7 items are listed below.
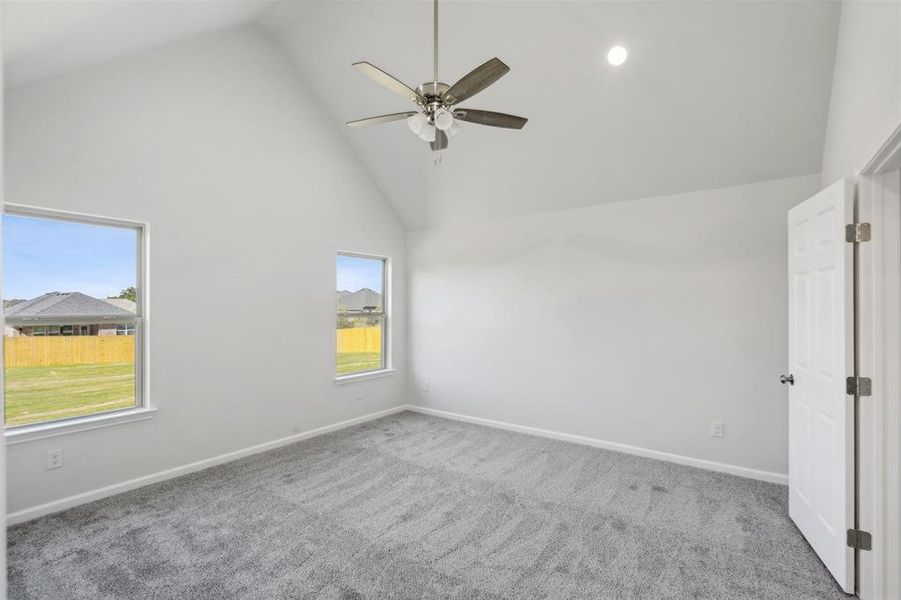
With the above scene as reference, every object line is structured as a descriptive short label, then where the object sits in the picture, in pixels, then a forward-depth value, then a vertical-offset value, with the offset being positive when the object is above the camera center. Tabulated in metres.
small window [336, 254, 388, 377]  5.06 -0.17
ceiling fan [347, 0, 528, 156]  2.24 +1.06
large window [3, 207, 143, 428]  2.98 -0.11
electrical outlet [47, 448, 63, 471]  2.97 -1.05
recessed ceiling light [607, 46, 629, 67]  3.19 +1.73
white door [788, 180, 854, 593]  2.27 -0.42
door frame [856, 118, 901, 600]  2.14 -0.38
